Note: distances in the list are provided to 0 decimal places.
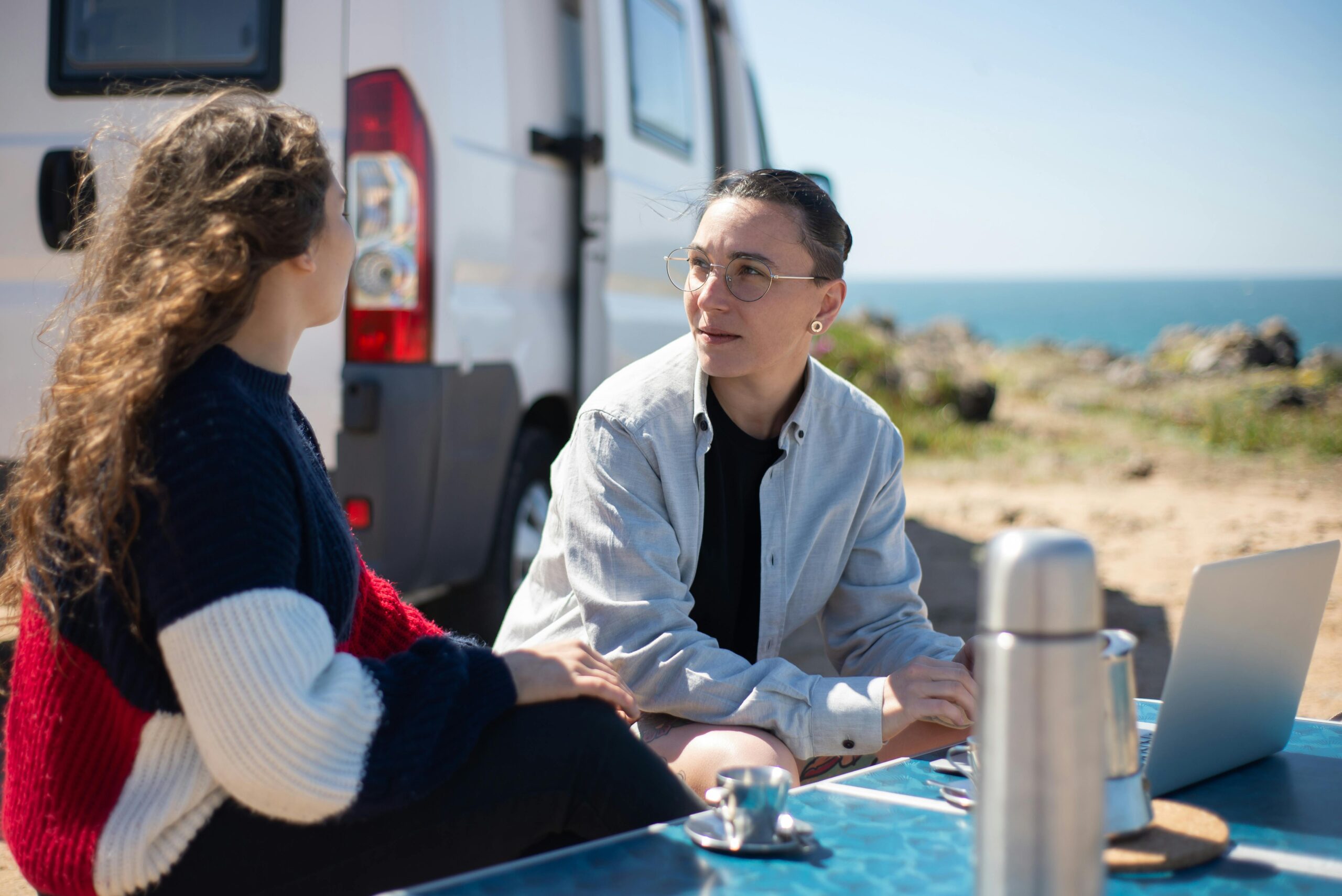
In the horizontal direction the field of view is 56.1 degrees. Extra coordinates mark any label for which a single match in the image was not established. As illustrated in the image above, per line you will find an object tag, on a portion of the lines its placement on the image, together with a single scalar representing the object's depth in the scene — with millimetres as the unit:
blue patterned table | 1174
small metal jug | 1172
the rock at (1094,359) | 19812
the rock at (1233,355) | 15578
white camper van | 2914
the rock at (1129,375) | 15242
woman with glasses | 2037
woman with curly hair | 1249
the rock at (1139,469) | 8859
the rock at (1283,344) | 15734
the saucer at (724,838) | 1247
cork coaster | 1203
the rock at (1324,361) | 14422
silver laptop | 1354
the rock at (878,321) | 16797
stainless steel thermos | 808
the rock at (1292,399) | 11445
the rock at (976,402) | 11461
